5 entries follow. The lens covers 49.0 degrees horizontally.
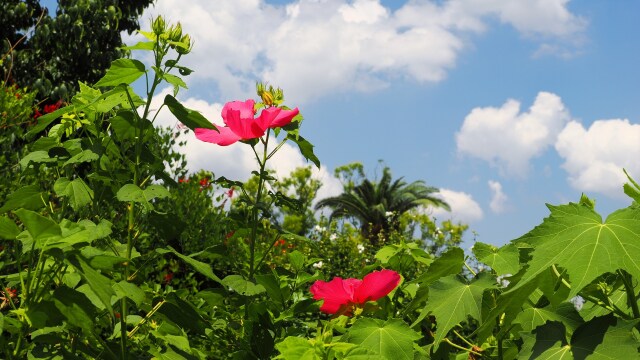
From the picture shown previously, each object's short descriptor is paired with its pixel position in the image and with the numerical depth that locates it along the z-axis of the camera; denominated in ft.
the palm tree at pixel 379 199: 88.12
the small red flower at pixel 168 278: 17.95
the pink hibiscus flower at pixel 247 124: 6.89
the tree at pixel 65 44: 43.68
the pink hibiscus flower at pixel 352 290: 6.02
